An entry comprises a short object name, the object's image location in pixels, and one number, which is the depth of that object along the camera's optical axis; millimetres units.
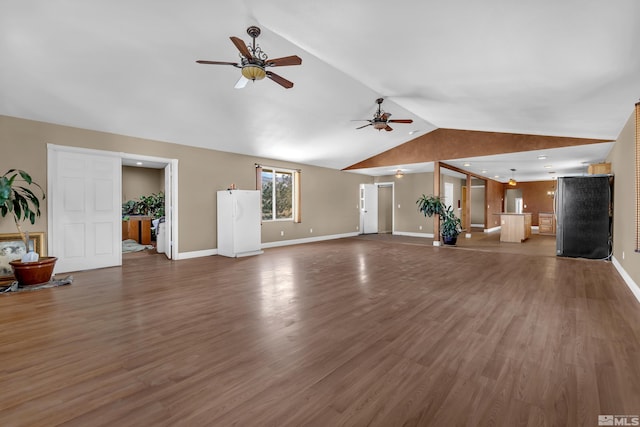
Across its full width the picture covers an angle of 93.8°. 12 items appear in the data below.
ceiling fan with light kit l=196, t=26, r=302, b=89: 3193
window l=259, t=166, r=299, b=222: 8336
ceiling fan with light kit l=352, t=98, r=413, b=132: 5520
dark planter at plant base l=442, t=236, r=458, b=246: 8336
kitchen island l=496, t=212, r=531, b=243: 9180
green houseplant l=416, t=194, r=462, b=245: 8257
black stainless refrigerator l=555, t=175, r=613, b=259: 5863
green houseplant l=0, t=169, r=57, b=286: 3970
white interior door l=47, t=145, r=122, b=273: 4883
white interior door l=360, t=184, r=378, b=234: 11516
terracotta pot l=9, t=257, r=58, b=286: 4078
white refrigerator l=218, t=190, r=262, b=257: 6578
